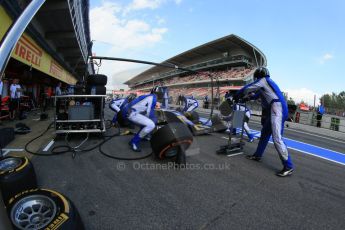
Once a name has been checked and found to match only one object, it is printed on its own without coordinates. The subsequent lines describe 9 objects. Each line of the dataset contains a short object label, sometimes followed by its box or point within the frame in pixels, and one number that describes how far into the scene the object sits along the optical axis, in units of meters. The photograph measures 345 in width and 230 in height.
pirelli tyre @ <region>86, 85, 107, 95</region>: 6.86
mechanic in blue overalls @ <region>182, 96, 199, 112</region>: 10.17
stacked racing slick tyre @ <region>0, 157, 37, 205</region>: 2.29
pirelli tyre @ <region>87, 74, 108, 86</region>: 6.92
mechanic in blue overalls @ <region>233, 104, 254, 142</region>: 6.94
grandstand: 43.76
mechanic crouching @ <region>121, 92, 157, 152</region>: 5.03
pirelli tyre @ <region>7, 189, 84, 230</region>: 1.64
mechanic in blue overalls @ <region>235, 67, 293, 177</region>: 3.99
